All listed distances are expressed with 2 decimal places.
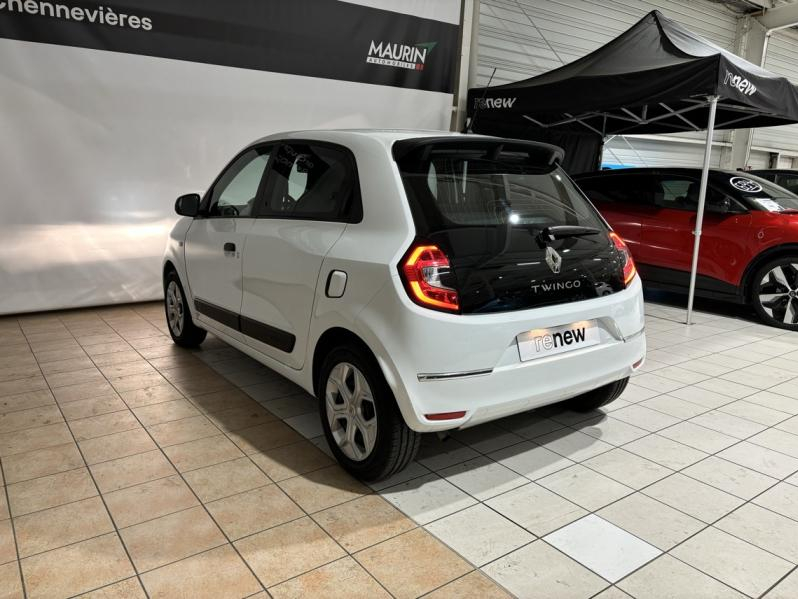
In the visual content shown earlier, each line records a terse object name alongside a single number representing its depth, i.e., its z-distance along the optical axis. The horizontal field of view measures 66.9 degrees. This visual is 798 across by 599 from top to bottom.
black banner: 5.34
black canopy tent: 5.05
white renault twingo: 2.24
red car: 5.45
